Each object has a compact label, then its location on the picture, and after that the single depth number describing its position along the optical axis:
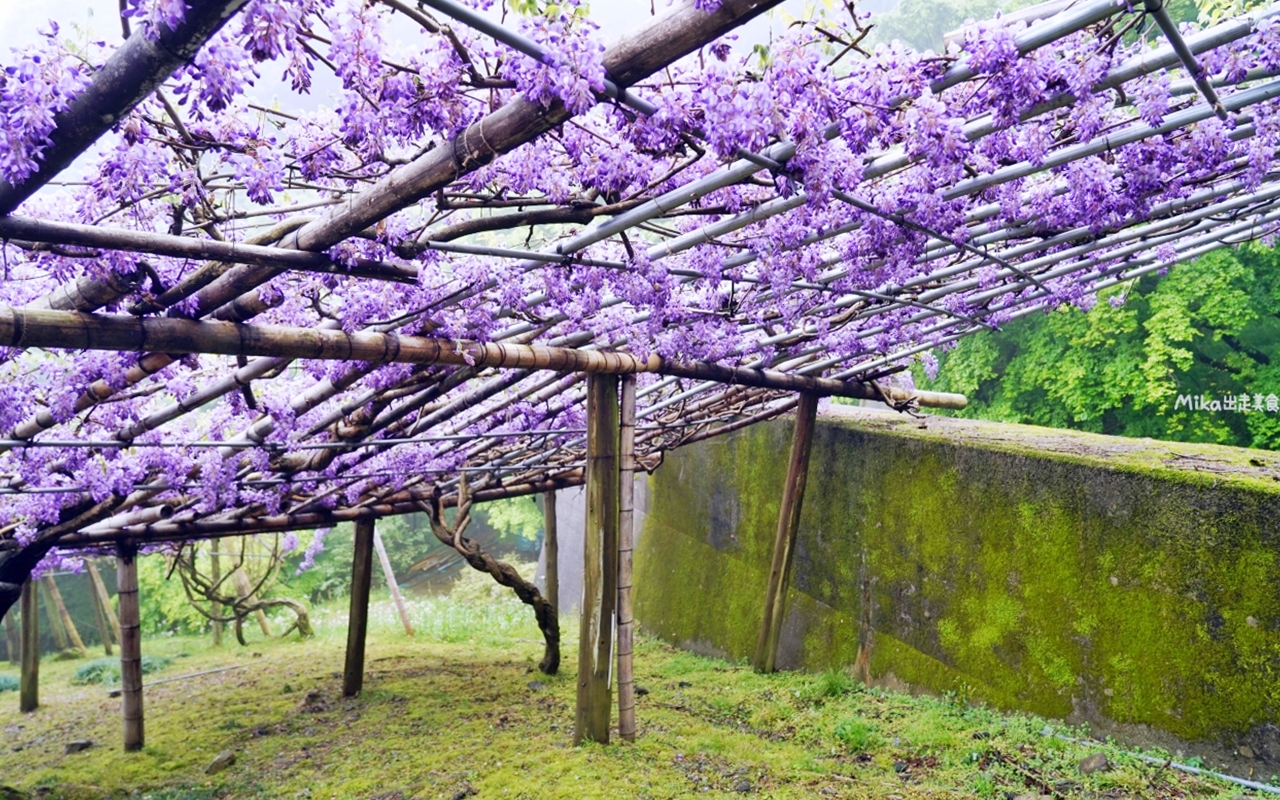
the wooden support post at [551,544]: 9.74
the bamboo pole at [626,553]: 4.90
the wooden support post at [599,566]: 4.79
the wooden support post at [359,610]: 7.68
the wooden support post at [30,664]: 8.91
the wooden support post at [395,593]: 11.82
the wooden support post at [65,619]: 12.83
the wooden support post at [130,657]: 6.61
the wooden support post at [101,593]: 12.14
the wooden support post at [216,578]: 12.86
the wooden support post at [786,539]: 6.98
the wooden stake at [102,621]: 12.89
